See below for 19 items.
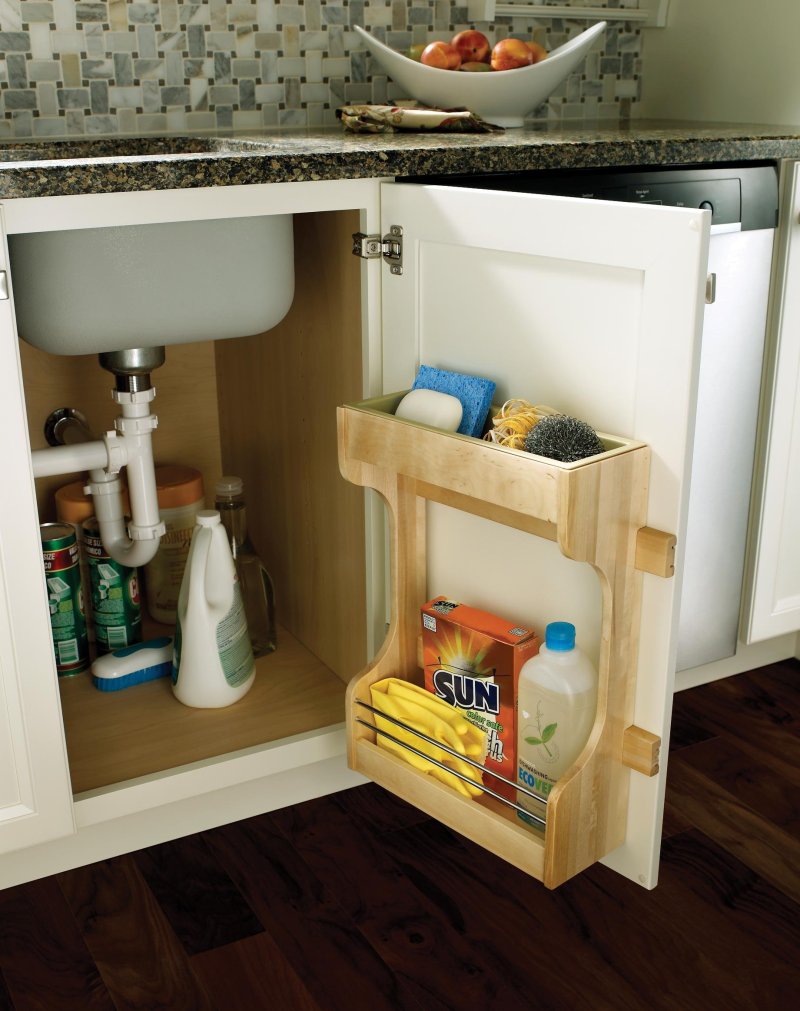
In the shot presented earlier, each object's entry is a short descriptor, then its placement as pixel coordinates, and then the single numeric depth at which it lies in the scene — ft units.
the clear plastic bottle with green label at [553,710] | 3.85
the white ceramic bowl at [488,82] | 5.79
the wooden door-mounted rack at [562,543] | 3.44
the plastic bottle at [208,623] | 5.28
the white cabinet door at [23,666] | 3.78
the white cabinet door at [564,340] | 3.35
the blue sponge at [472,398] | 4.03
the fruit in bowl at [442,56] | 5.87
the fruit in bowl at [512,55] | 5.82
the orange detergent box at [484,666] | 4.10
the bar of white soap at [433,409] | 4.04
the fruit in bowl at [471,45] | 5.95
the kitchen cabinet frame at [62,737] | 3.84
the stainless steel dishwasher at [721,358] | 4.91
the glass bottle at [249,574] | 5.88
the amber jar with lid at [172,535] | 6.11
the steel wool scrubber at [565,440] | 3.48
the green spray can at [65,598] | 5.46
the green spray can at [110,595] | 5.81
